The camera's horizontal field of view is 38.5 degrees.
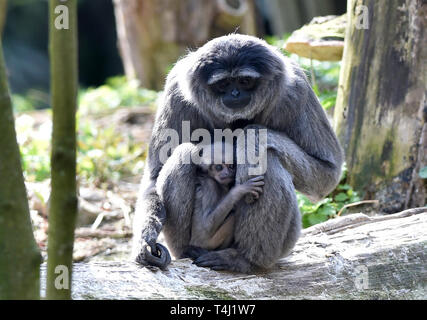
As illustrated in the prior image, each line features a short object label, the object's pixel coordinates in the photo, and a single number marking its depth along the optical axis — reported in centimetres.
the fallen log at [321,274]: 493
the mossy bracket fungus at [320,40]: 814
